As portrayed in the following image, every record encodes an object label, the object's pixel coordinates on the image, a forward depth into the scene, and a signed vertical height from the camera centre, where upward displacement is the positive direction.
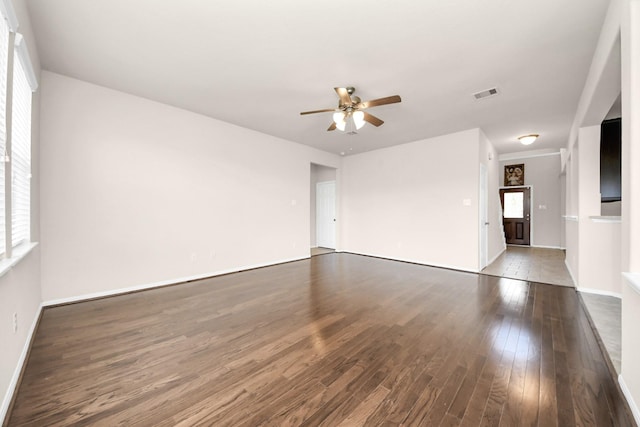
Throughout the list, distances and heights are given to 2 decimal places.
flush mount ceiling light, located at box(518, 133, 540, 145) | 5.26 +1.46
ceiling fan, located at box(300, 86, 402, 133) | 2.90 +1.24
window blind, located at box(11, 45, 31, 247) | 1.92 +0.47
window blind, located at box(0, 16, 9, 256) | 1.54 +0.61
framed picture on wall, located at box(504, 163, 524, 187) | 7.90 +1.05
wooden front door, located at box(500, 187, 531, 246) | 7.88 -0.16
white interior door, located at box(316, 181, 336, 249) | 7.33 -0.10
